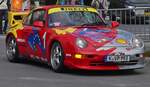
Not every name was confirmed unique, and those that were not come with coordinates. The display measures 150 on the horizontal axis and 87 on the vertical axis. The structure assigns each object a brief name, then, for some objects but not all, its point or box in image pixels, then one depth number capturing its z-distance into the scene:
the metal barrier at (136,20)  18.19
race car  11.06
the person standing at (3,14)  23.06
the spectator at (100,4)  20.59
